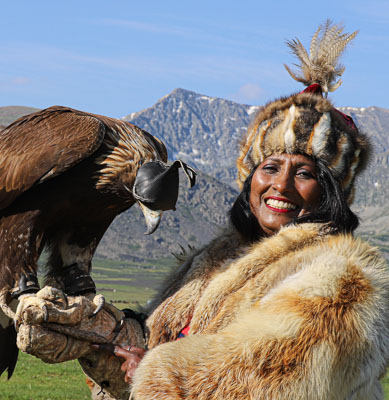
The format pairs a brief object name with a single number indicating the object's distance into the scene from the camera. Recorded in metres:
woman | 2.40
